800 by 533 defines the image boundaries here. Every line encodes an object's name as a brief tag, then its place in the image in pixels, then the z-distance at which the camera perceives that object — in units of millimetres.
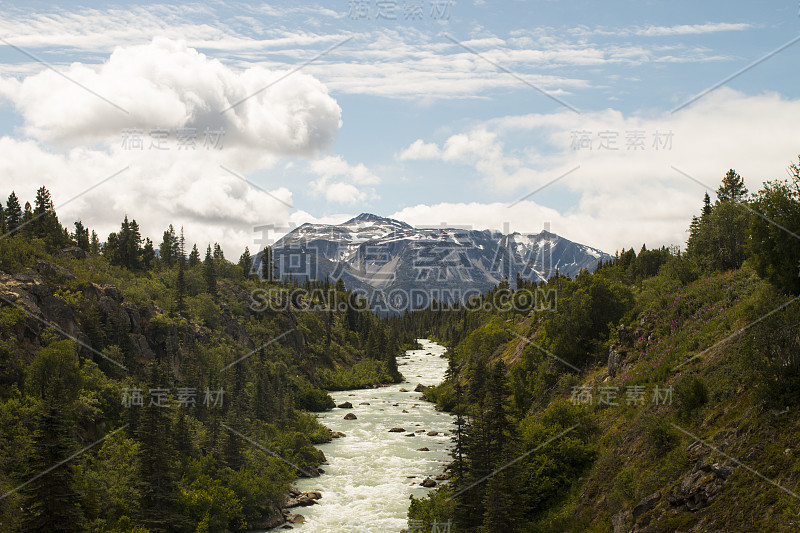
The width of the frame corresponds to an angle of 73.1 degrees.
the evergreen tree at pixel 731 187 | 84375
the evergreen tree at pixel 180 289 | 83644
